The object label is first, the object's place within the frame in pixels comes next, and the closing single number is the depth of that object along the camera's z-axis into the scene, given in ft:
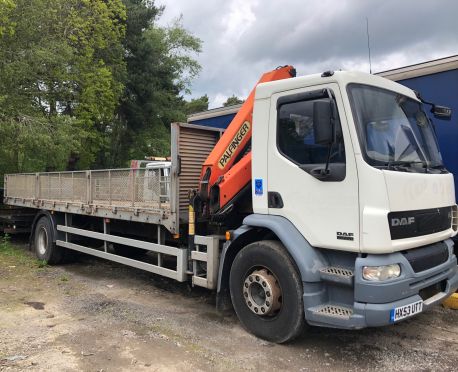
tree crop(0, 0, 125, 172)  40.98
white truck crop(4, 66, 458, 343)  12.60
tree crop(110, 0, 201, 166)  72.21
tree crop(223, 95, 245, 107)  172.26
